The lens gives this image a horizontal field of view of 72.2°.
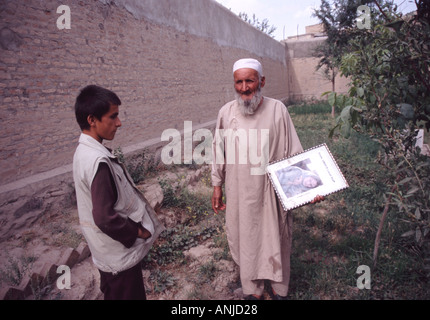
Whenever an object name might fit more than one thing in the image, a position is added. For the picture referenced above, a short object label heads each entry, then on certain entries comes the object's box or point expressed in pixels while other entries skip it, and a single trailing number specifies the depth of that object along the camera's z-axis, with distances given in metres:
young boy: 1.48
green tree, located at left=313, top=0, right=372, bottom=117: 11.83
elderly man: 2.40
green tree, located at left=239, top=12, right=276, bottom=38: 28.27
